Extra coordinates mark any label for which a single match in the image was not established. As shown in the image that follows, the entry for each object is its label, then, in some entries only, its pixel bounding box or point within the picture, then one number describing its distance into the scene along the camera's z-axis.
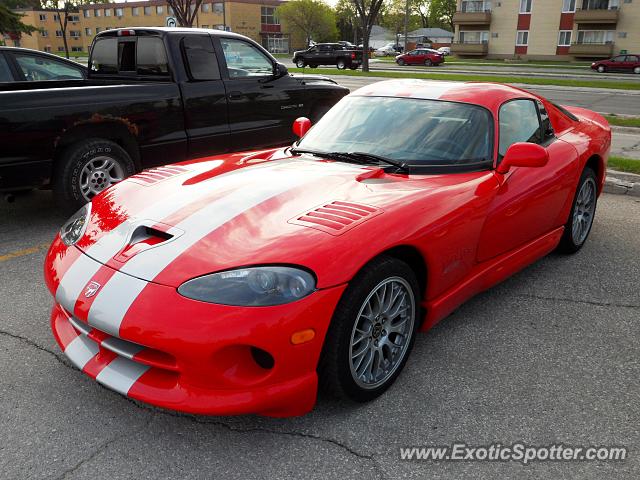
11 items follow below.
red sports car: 2.26
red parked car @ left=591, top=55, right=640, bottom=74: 37.28
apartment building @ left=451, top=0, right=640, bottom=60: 46.91
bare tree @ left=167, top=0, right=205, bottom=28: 26.44
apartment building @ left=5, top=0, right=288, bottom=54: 74.56
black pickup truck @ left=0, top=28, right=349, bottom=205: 4.95
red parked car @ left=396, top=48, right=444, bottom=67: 43.84
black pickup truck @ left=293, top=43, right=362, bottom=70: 35.03
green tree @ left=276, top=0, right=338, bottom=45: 74.06
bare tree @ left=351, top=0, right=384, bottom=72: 29.64
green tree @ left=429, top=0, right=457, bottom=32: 92.88
